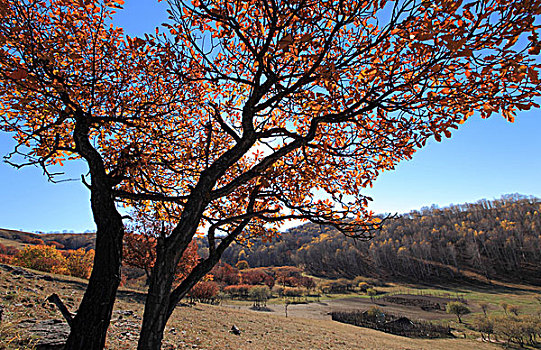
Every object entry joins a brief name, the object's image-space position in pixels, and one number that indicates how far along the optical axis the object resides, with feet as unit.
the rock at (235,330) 50.88
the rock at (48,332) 18.30
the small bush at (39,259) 87.30
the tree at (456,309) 155.63
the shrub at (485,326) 117.91
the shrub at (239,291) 217.87
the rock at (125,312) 39.74
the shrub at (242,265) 386.83
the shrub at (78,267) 93.97
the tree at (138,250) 76.59
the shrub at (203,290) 120.14
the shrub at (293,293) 234.46
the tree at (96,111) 11.57
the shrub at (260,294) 189.57
